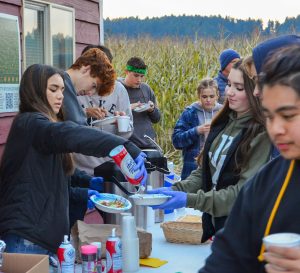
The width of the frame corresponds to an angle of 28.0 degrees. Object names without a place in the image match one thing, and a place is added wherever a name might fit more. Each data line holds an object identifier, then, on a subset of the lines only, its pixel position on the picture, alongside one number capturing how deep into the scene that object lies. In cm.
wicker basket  320
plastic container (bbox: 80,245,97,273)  266
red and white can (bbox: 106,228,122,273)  273
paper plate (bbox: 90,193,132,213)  290
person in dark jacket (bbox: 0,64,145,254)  258
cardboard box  238
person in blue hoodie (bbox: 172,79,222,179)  505
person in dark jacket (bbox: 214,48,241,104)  581
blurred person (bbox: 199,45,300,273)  121
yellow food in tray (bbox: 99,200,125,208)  295
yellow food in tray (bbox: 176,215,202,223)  353
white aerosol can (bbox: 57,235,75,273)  255
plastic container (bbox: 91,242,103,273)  272
